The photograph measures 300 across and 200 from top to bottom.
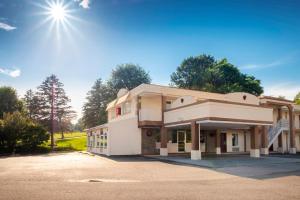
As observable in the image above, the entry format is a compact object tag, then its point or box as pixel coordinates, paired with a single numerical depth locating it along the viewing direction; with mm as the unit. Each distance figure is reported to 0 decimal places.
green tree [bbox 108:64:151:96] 52094
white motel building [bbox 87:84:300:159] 20656
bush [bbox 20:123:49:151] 33656
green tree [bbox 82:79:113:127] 53906
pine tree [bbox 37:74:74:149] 48781
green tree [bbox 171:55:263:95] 48944
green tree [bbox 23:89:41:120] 49125
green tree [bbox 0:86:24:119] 55759
